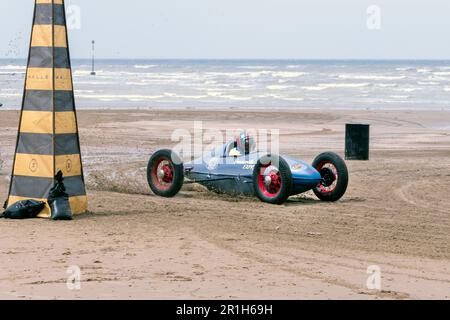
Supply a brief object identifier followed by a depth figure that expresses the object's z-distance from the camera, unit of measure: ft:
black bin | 68.95
